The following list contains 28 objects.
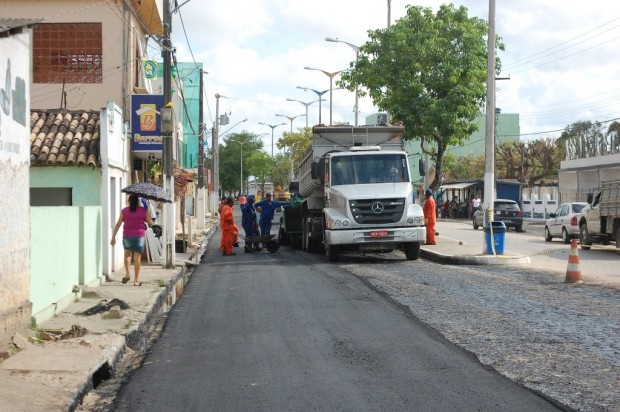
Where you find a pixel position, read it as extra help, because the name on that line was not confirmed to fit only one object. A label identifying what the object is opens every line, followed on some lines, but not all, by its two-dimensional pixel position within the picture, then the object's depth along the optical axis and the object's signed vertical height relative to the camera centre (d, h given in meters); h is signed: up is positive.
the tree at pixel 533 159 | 75.00 +3.82
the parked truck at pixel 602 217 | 26.86 -0.40
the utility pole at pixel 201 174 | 46.08 +1.56
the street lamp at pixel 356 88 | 35.05 +4.88
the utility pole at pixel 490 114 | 23.53 +2.39
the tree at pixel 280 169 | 114.25 +4.53
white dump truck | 22.31 +0.29
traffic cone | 17.23 -1.23
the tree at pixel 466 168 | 86.12 +3.48
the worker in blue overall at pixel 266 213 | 30.12 -0.30
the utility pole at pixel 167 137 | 20.86 +1.56
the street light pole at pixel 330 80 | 52.74 +7.50
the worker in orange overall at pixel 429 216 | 28.47 -0.38
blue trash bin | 23.44 -0.85
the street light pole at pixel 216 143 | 61.78 +4.24
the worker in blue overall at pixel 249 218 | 29.61 -0.46
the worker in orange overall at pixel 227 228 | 27.38 -0.74
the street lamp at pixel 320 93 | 62.28 +7.69
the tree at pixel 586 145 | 52.66 +3.59
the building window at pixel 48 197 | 19.83 +0.16
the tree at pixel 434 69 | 31.47 +4.78
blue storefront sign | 22.61 +2.10
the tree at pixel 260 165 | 120.56 +5.24
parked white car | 31.96 -0.69
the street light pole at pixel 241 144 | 113.04 +7.94
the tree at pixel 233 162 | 126.19 +5.92
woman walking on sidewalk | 17.14 -0.45
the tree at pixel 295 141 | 85.14 +6.19
